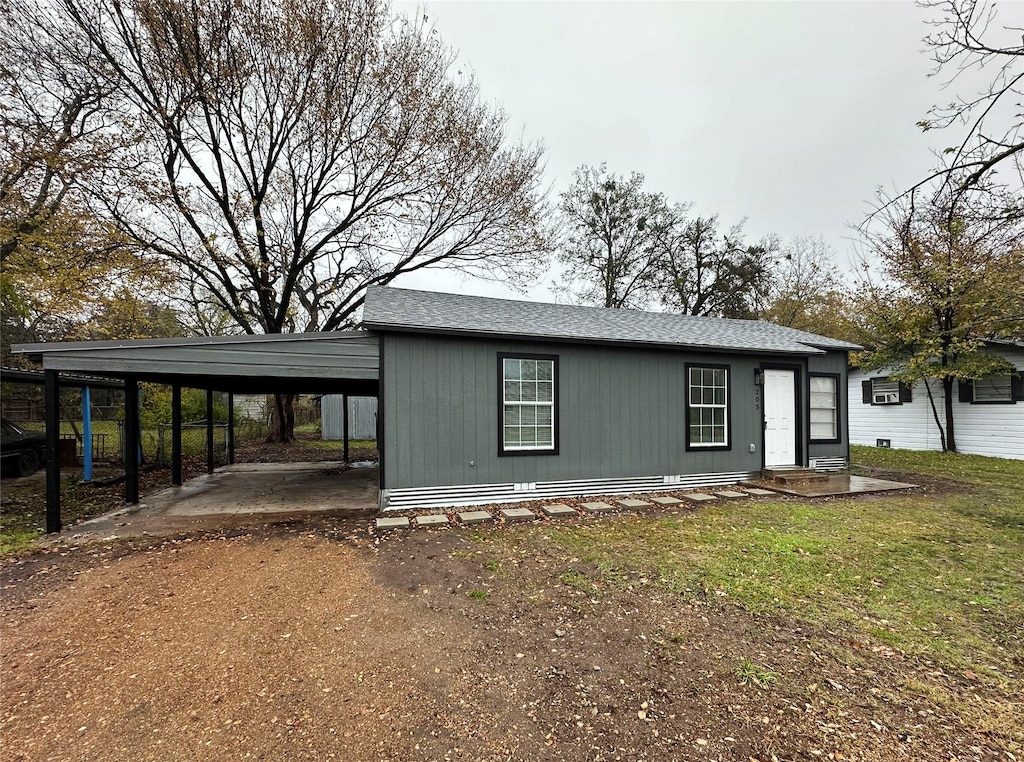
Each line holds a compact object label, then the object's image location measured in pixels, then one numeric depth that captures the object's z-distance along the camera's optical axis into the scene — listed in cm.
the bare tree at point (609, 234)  2028
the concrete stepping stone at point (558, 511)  612
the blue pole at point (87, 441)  874
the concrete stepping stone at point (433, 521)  561
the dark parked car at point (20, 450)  930
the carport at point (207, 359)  519
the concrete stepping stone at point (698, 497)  694
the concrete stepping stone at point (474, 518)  575
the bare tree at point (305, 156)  938
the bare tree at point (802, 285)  2127
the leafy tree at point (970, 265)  446
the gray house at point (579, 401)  635
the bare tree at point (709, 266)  2061
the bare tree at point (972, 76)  374
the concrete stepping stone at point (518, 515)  592
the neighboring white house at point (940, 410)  1130
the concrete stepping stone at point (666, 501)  669
